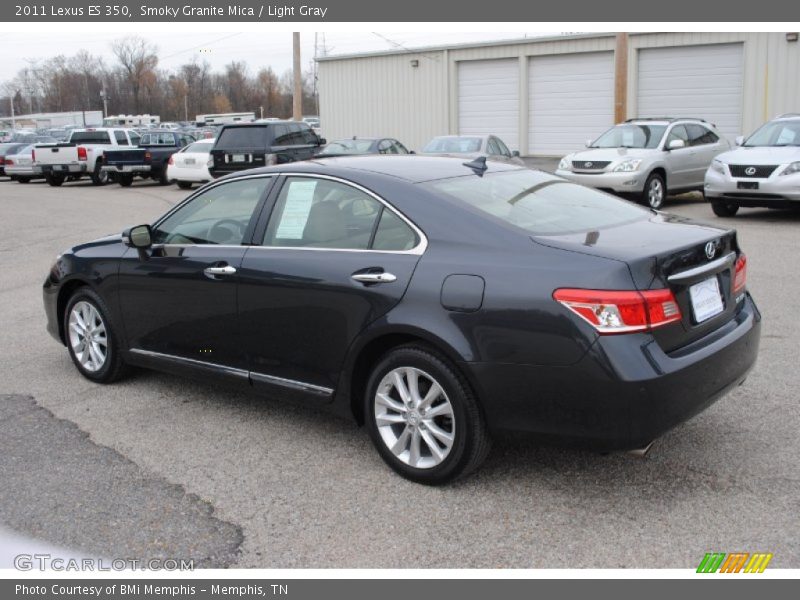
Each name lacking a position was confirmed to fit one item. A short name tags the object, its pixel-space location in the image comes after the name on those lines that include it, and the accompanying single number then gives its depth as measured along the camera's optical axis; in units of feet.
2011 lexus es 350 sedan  12.16
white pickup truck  91.56
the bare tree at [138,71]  355.56
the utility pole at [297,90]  102.01
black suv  66.08
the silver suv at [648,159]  50.29
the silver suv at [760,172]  42.47
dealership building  77.71
